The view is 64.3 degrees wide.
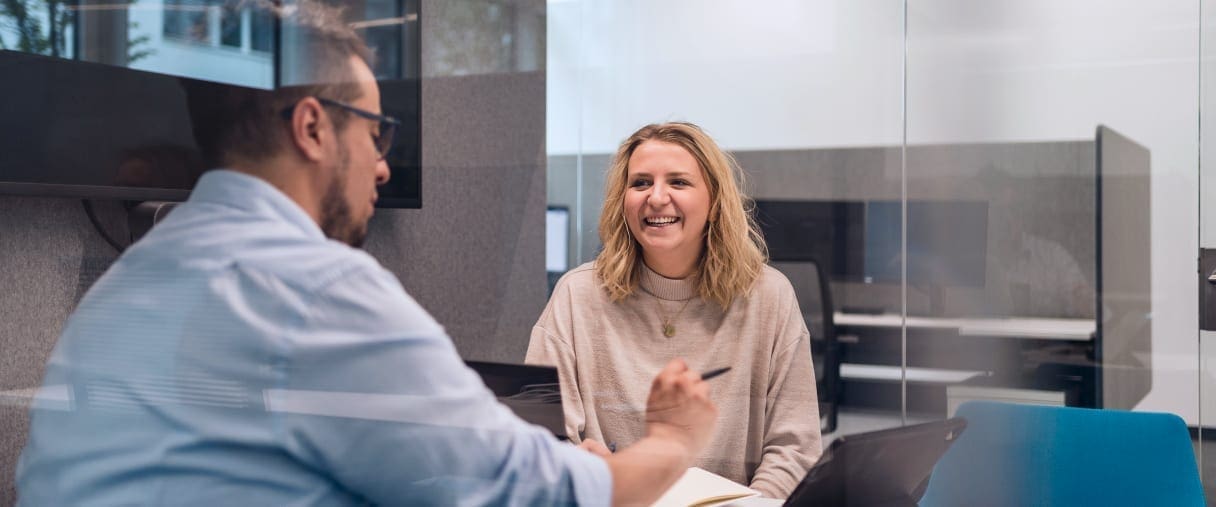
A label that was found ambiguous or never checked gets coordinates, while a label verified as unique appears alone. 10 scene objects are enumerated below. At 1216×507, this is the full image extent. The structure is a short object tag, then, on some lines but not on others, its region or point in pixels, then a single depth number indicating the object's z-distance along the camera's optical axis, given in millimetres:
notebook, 843
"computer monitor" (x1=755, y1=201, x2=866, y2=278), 3014
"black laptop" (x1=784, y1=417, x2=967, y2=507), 874
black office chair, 2684
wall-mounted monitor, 1096
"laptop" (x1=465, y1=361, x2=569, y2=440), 837
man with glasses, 779
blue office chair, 1055
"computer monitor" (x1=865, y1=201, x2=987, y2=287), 2549
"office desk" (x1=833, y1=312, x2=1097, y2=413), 1934
